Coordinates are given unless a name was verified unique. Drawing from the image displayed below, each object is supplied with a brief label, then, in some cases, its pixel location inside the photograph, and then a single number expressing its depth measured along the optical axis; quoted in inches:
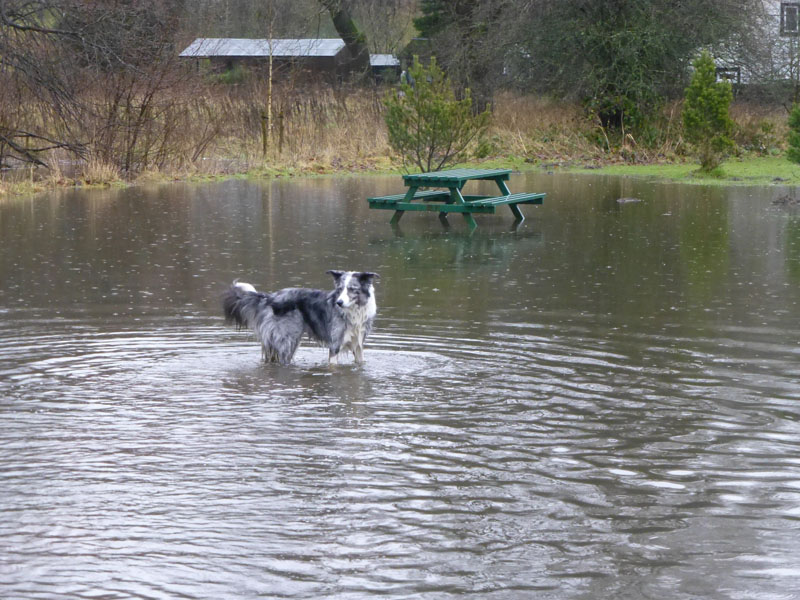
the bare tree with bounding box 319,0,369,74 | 1967.4
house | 1405.0
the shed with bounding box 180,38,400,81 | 2212.1
